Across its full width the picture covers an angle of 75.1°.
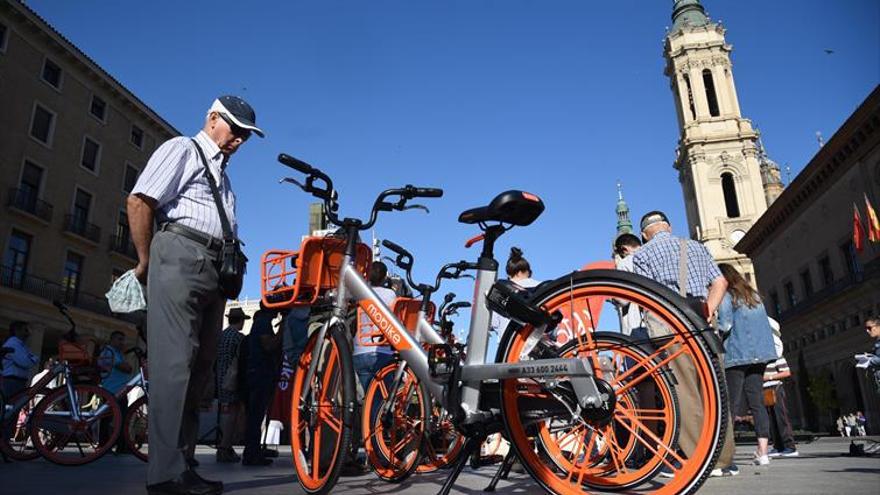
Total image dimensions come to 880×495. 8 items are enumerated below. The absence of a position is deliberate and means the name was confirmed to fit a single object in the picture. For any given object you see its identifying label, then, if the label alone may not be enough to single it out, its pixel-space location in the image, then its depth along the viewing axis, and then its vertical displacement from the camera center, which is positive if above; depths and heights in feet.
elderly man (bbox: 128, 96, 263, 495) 8.71 +2.22
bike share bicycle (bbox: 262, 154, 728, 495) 6.86 +0.41
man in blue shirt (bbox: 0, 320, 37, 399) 23.65 +2.63
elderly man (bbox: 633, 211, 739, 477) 13.56 +3.41
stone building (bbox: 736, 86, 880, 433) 95.25 +24.26
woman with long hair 17.26 +1.74
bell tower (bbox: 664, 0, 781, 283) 166.81 +75.45
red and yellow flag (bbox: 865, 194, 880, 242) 89.81 +26.37
